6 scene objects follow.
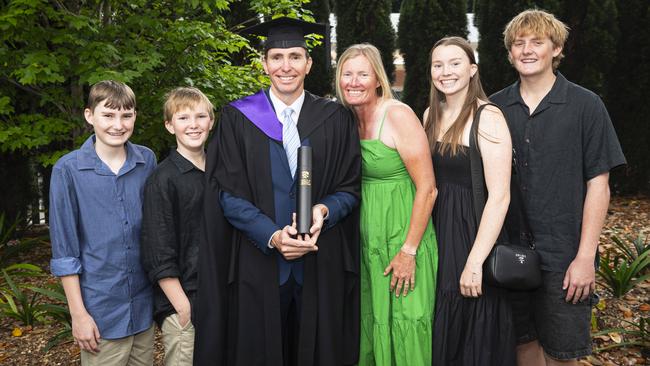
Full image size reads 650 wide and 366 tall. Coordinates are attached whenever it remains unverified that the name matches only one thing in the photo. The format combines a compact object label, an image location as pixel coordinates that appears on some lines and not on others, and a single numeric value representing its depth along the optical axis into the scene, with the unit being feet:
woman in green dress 8.81
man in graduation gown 8.64
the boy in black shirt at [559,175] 8.73
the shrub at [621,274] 14.89
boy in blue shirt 8.37
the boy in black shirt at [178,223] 8.57
